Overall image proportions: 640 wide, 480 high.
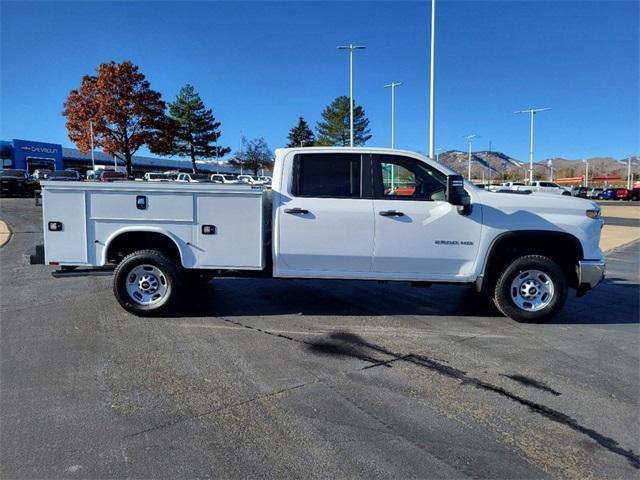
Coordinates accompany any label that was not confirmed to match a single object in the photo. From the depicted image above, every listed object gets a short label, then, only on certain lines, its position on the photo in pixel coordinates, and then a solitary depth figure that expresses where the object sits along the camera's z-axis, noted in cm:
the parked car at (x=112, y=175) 3823
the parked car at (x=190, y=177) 3951
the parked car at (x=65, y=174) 3181
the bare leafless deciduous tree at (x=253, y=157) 7412
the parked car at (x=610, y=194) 5600
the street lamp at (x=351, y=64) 3278
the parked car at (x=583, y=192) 5803
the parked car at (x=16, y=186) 2946
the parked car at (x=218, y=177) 4023
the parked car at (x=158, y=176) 4052
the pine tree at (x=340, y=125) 5741
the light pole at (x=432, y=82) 1994
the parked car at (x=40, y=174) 3692
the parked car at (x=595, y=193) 5827
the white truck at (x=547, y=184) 5013
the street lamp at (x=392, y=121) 4334
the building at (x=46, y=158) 5866
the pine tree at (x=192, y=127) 6169
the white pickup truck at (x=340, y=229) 559
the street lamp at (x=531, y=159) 6019
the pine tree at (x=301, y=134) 6900
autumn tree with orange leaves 4788
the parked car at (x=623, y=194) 5541
